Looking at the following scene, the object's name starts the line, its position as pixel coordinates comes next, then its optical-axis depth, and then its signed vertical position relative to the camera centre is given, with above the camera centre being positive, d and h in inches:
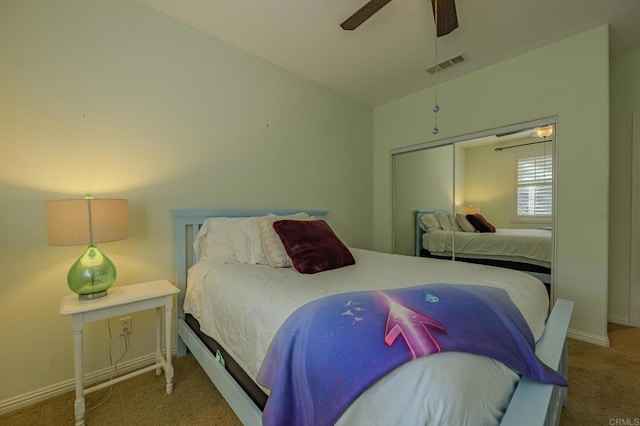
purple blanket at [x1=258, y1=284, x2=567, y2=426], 28.8 -16.0
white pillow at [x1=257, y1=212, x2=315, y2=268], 71.1 -10.2
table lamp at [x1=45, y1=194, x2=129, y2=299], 53.8 -4.3
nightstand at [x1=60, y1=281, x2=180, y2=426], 52.2 -20.8
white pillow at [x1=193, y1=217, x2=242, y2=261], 76.7 -9.0
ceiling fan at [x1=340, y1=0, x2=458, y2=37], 60.5 +46.2
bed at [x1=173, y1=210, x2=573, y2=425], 27.9 -19.9
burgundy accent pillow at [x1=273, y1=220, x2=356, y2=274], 65.8 -10.0
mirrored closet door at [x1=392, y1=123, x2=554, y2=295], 99.9 +3.8
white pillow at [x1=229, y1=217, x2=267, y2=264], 74.9 -9.3
